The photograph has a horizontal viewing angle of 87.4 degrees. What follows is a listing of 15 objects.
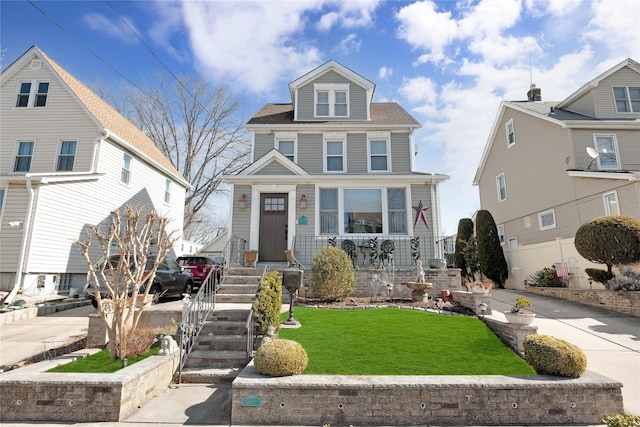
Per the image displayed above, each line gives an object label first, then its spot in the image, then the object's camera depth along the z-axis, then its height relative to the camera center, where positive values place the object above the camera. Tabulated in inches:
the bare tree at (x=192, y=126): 1002.1 +429.2
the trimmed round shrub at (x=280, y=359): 177.9 -48.4
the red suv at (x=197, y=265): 491.8 +5.3
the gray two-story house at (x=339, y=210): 489.7 +87.1
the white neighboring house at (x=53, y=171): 461.1 +164.8
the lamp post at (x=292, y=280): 289.3 -9.7
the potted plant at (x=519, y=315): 237.3 -32.7
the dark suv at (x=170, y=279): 389.7 -13.3
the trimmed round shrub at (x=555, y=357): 179.9 -48.3
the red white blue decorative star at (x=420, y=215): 498.0 +79.1
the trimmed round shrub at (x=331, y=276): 367.9 -8.1
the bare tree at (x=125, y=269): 214.7 -0.3
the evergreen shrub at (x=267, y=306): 239.1 -27.3
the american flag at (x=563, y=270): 482.0 -1.5
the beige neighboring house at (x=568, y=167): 516.0 +186.1
